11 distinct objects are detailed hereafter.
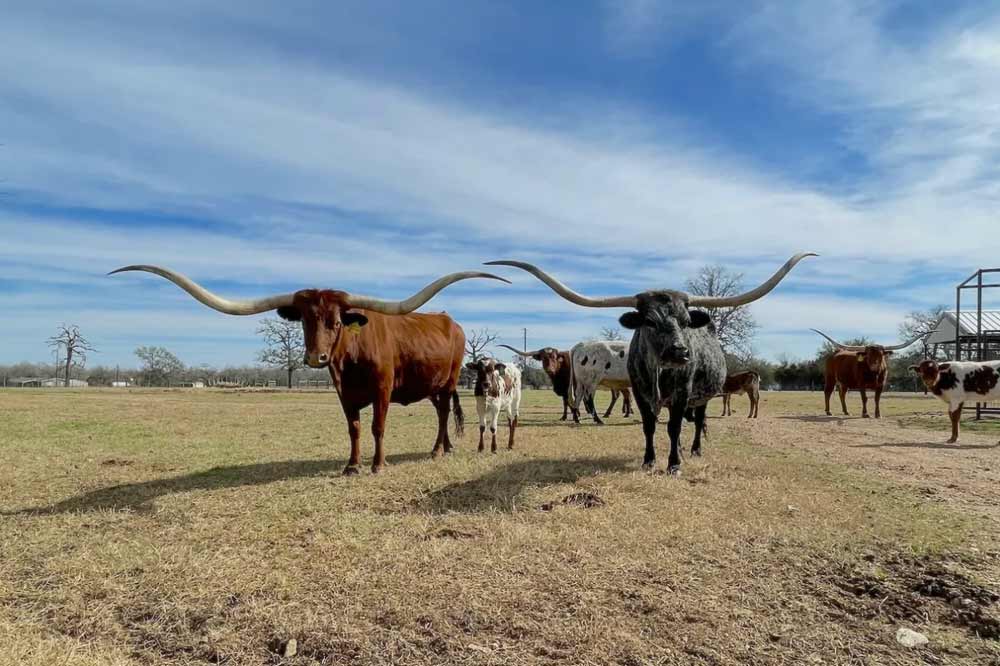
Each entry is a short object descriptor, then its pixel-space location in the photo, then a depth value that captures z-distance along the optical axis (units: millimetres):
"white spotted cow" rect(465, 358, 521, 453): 9938
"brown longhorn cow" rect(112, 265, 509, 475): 6914
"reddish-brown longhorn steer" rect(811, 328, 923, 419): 18406
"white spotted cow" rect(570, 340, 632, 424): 15453
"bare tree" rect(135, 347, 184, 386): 90438
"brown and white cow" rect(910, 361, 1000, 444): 12852
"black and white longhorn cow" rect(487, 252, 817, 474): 7465
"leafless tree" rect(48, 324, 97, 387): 82938
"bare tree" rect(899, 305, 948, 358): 63794
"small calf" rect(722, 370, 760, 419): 18719
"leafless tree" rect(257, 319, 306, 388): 64906
